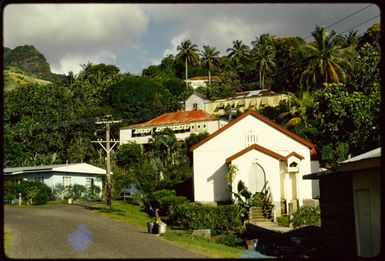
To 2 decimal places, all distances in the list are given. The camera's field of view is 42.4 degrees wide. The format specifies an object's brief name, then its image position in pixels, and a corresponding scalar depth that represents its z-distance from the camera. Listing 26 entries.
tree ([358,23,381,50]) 61.64
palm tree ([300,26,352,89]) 56.94
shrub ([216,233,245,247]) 21.78
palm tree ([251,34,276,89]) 81.38
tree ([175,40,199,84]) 100.56
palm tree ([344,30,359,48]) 83.94
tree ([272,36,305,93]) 70.44
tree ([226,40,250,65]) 97.12
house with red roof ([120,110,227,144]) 61.58
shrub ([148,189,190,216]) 32.50
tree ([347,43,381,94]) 27.42
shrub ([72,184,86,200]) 44.92
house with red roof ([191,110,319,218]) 35.22
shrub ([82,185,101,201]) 45.72
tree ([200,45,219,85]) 99.06
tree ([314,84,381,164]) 23.78
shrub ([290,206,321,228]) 26.23
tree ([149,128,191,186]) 46.62
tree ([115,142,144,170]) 57.22
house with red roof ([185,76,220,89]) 97.79
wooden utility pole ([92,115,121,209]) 35.97
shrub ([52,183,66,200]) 44.22
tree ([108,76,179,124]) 75.38
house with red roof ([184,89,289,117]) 66.81
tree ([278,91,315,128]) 51.33
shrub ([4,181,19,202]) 41.19
